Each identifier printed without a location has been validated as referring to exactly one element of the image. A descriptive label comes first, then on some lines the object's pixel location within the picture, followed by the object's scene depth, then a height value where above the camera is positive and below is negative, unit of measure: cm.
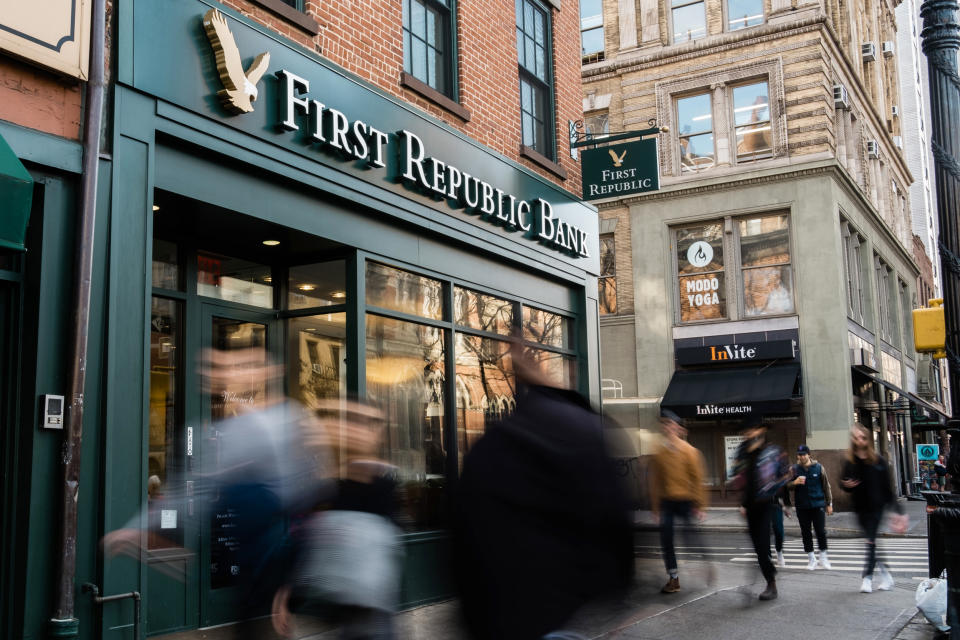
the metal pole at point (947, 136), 680 +216
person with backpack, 1176 -106
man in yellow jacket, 964 -62
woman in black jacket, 998 -80
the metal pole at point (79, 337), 546 +62
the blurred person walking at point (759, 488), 931 -65
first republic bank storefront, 627 +155
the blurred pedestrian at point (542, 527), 336 -37
